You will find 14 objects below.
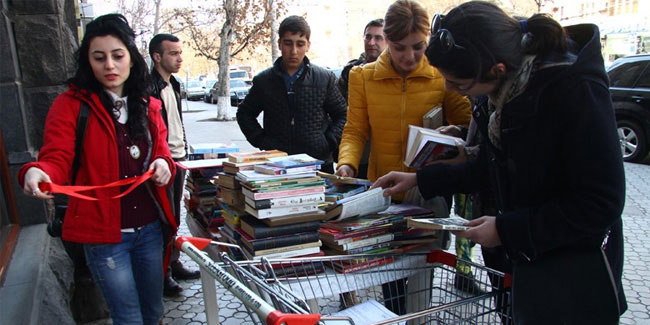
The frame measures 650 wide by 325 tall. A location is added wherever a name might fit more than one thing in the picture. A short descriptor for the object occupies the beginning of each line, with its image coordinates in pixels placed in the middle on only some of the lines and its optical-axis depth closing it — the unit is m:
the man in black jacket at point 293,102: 3.54
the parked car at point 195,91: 37.72
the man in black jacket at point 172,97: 3.77
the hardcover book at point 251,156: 2.20
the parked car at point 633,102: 8.10
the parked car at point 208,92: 33.47
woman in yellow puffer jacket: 2.27
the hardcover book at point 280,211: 1.85
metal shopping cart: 1.39
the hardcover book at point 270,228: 1.86
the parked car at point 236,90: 27.20
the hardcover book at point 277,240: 1.85
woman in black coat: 1.27
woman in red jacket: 2.13
